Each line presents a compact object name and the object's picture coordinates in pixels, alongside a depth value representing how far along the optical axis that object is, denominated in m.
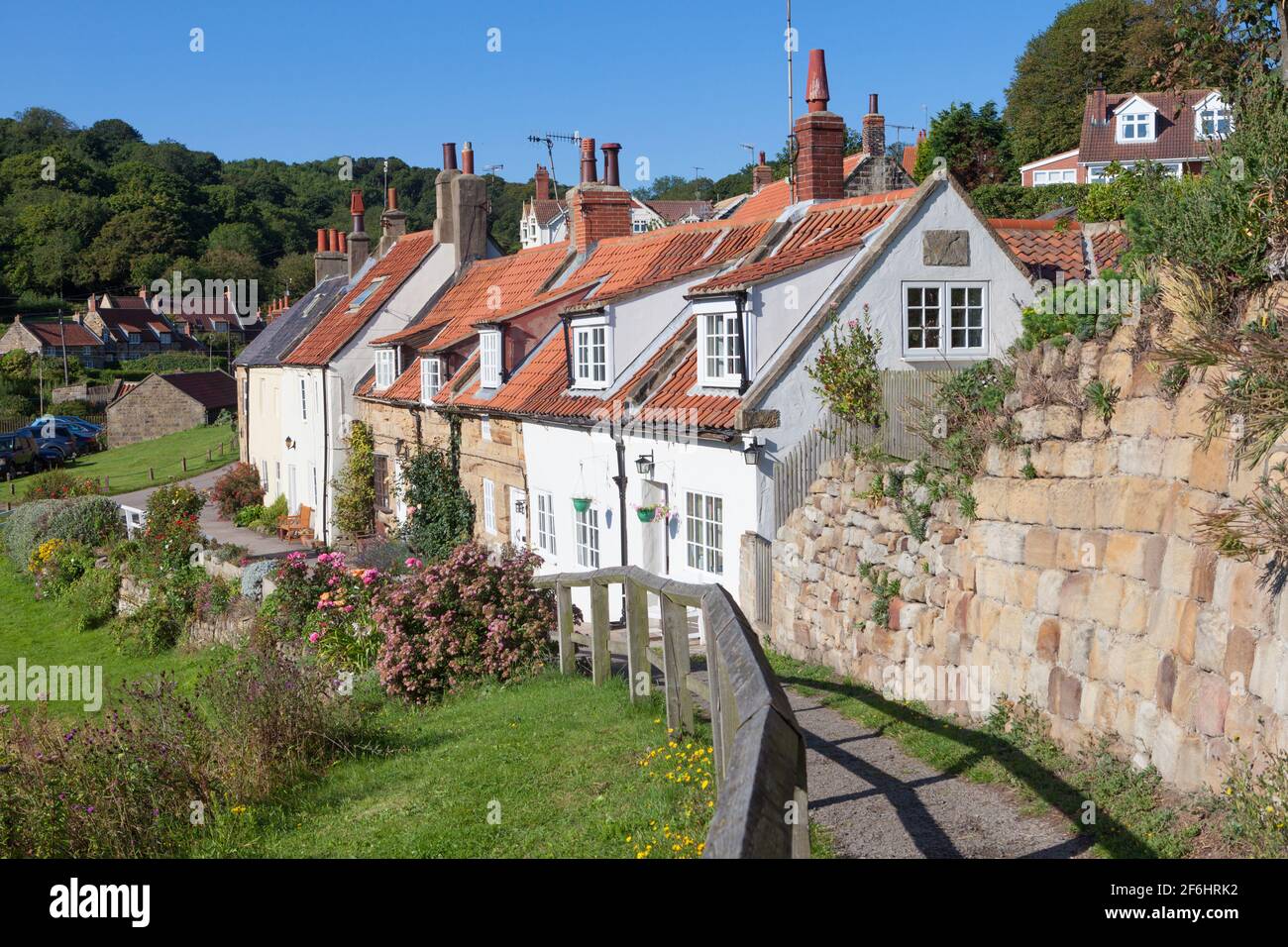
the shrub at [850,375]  15.30
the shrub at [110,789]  7.99
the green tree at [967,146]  50.50
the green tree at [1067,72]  62.56
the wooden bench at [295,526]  33.62
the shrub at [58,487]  36.56
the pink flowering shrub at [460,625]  11.74
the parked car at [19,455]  55.00
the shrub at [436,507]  23.81
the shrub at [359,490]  30.06
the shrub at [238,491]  39.12
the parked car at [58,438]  58.88
